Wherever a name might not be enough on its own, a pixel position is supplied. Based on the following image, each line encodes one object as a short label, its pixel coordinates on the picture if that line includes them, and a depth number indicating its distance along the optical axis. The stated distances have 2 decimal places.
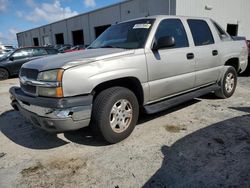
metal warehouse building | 14.09
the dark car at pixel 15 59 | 8.95
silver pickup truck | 2.41
